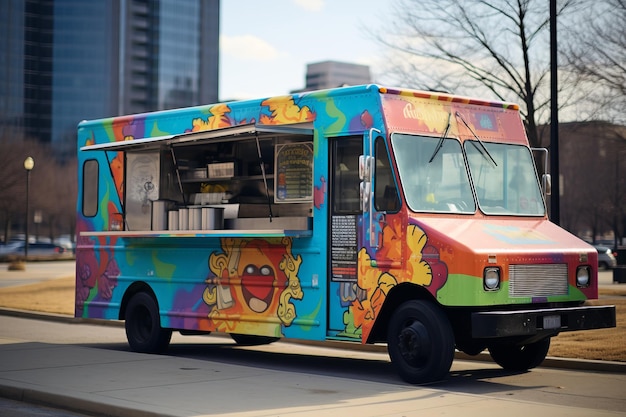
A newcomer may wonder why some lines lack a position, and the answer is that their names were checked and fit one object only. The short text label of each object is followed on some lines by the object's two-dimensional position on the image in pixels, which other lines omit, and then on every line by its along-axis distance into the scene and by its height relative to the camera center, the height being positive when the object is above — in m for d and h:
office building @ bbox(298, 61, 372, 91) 93.19 +17.34
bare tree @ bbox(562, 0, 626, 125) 21.41 +3.99
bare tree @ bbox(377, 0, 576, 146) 21.02 +3.86
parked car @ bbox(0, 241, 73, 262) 63.28 -1.00
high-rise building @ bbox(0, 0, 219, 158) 148.88 +27.70
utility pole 16.83 +2.02
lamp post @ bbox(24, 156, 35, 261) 43.30 +3.11
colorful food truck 10.48 +0.06
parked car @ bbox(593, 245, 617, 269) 45.81 -0.85
